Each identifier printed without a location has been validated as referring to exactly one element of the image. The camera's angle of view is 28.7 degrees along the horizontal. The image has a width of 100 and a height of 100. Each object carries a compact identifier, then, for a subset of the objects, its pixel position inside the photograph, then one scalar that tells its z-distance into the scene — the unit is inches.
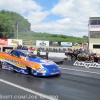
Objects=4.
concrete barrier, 1407.5
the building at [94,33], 1861.5
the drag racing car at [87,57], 798.4
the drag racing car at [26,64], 388.5
